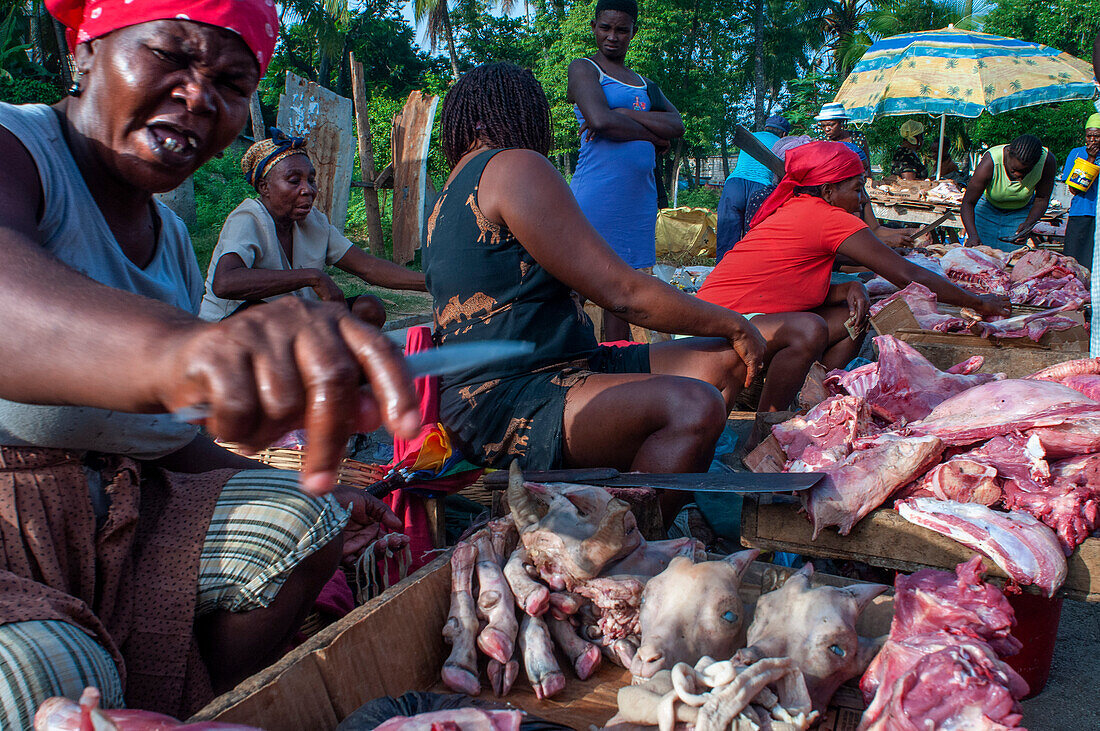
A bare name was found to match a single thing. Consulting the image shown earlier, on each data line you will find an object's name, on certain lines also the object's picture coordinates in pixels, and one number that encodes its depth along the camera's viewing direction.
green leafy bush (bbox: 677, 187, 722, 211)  26.05
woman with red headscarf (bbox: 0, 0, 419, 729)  0.80
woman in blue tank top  4.77
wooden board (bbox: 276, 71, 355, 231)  8.17
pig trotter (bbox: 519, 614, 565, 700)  1.73
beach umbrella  10.20
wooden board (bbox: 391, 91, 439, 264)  9.82
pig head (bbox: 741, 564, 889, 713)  1.57
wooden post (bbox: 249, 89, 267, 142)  9.10
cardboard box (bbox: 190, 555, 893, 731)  1.44
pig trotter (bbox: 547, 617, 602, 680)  1.83
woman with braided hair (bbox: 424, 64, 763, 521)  2.44
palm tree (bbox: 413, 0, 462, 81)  24.59
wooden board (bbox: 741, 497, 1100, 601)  2.03
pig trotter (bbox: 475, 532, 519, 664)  1.77
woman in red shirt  4.23
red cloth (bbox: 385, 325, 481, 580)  2.82
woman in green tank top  8.45
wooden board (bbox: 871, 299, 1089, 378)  3.72
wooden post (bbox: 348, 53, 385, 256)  9.88
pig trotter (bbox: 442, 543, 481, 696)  1.73
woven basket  3.13
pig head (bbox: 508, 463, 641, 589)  1.84
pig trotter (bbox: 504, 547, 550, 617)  1.83
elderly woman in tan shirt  3.50
